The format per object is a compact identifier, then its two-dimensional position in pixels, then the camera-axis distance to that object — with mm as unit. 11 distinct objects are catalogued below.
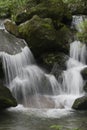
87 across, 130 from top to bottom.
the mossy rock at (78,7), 20094
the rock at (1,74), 13991
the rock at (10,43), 15159
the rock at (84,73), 14499
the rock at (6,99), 11807
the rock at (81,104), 12344
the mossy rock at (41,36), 15727
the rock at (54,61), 15320
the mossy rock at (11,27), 16825
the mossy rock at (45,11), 17516
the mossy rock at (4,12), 22531
